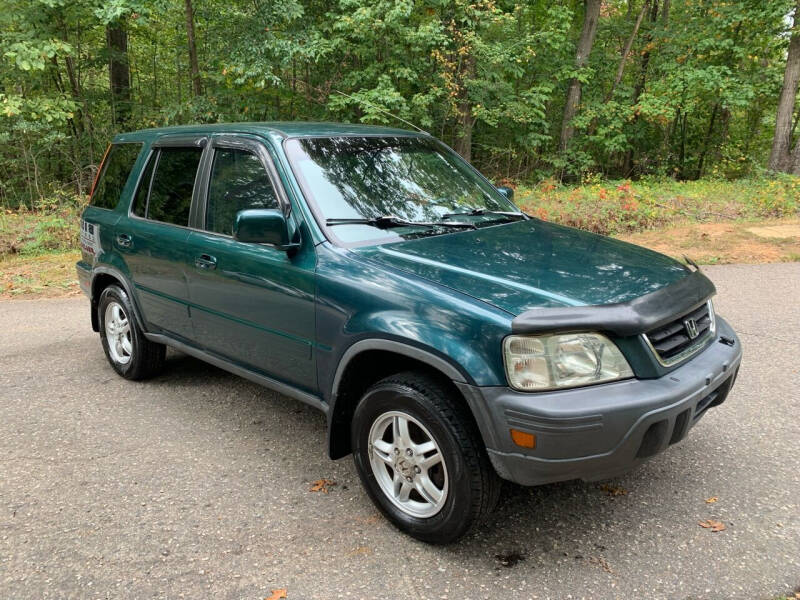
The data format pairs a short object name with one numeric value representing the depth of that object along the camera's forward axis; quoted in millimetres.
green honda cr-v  2379
